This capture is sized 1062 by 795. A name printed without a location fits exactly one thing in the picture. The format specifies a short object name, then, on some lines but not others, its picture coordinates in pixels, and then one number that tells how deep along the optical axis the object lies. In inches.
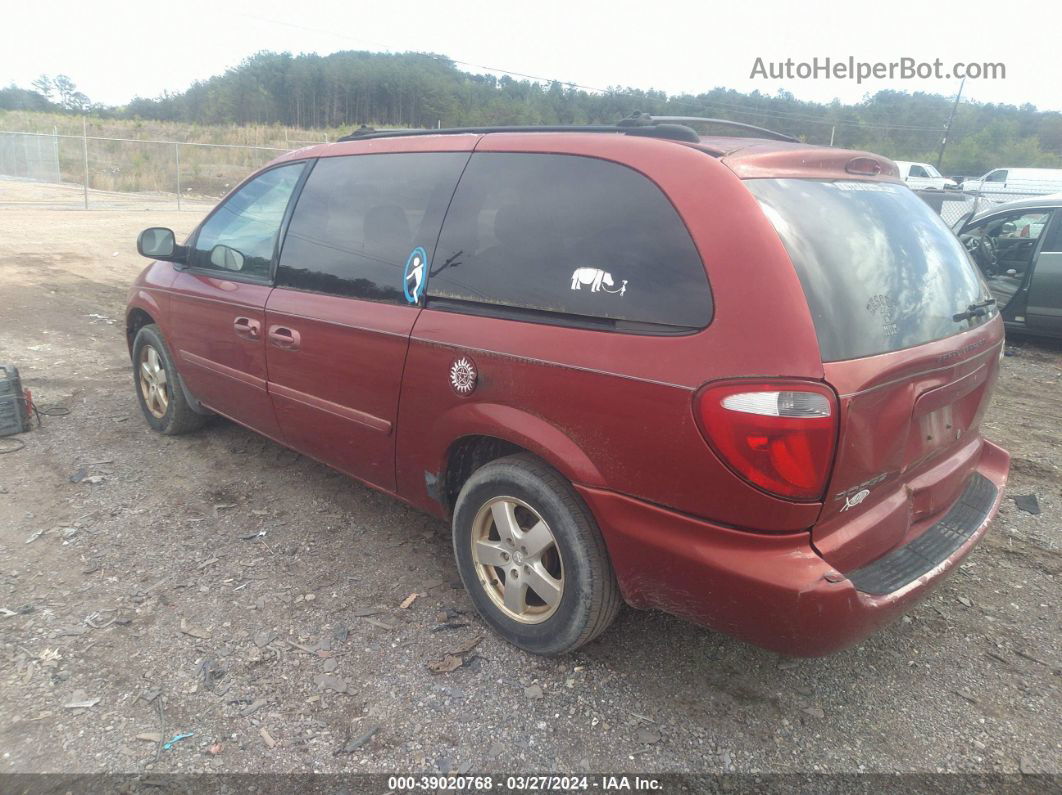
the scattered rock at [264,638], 105.7
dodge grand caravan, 76.7
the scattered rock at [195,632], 107.3
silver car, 302.4
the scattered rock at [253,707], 92.6
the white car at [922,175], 1133.2
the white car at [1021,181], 1017.5
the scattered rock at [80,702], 92.8
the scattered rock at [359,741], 87.1
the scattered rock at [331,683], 97.3
